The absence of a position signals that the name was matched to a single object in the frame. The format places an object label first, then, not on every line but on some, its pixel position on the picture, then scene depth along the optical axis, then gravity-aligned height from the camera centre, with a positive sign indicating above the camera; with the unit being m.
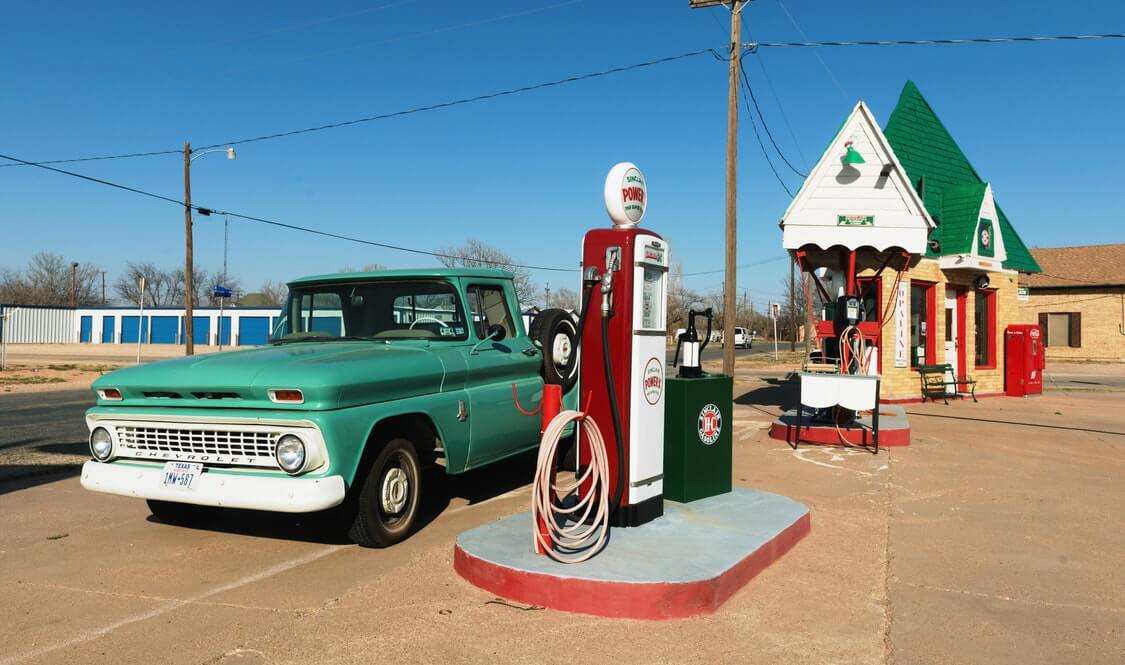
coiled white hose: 4.79 -1.05
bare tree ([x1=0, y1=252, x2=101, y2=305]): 95.88 +4.80
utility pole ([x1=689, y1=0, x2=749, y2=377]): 15.61 +2.33
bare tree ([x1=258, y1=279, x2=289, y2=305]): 85.18 +4.09
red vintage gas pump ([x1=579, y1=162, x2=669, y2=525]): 5.47 -0.10
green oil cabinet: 6.26 -0.85
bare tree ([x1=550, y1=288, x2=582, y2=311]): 81.34 +3.54
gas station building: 13.26 +1.66
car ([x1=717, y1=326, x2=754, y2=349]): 61.56 -0.46
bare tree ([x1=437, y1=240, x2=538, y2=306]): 54.41 +4.67
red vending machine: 18.64 -0.58
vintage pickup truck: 4.88 -0.51
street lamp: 26.04 +3.18
